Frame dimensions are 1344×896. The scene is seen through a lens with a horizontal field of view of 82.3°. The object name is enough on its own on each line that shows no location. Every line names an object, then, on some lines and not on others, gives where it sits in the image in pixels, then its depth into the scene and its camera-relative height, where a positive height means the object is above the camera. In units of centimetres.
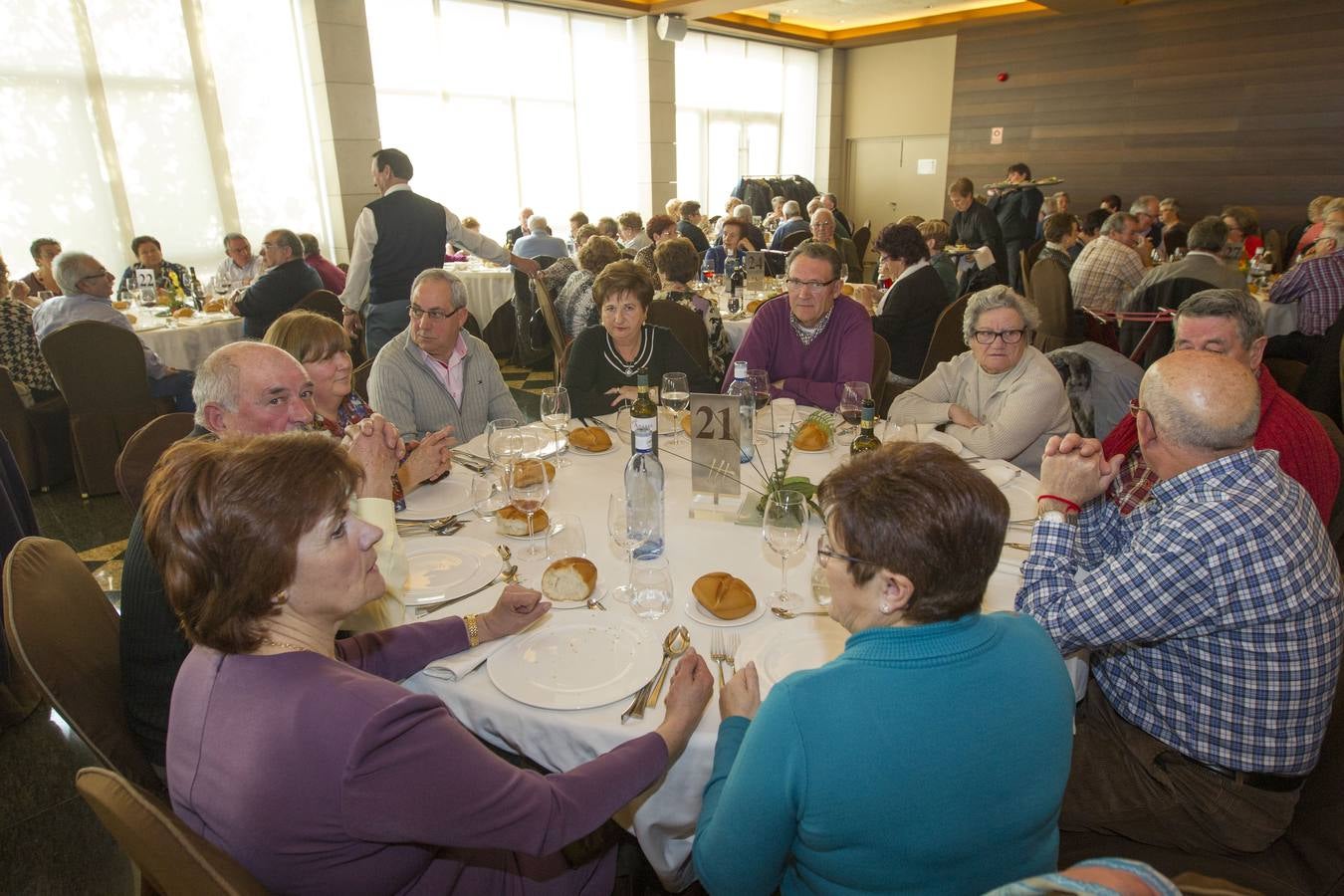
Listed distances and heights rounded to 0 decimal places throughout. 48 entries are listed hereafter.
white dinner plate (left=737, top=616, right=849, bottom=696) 143 -81
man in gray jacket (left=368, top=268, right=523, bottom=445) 289 -58
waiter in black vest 531 -24
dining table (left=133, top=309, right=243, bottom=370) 520 -78
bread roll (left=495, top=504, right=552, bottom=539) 196 -76
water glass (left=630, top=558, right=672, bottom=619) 164 -78
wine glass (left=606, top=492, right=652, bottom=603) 182 -72
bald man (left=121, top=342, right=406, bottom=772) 150 -62
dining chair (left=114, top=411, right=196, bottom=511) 211 -63
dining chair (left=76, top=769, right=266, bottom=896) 90 -70
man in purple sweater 346 -59
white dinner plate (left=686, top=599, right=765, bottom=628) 158 -81
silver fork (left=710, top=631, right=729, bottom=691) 147 -82
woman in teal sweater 97 -64
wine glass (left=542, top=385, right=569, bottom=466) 259 -65
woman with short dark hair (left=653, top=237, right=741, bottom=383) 499 -43
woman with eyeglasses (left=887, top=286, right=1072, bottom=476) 260 -66
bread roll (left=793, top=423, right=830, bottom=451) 257 -75
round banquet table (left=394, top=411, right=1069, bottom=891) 136 -85
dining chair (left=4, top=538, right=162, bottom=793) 136 -77
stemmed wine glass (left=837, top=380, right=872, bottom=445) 266 -65
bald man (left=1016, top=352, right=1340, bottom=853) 139 -77
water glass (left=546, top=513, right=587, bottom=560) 185 -76
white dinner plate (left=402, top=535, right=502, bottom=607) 173 -81
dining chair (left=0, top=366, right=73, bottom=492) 421 -118
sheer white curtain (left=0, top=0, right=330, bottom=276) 724 +90
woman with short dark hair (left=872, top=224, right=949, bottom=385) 473 -67
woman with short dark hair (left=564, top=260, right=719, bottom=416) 330 -58
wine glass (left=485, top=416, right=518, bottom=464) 229 -65
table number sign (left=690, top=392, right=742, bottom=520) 207 -65
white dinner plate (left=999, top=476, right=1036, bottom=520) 202 -78
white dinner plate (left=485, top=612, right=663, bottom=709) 139 -83
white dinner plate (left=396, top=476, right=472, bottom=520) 215 -80
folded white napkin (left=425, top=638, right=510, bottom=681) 148 -84
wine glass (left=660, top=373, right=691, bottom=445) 279 -66
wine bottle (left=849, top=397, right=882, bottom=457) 234 -69
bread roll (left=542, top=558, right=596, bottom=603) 167 -78
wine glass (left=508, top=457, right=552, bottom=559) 192 -67
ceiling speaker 1080 +245
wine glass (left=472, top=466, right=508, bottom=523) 207 -75
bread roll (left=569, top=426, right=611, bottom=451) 261 -75
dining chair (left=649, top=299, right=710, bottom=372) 443 -64
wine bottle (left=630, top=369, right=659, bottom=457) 265 -67
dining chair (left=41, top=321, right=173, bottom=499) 410 -90
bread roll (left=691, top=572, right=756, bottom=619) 158 -77
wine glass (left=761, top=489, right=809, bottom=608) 161 -64
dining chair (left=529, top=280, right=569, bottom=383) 554 -77
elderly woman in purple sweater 98 -63
